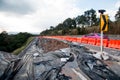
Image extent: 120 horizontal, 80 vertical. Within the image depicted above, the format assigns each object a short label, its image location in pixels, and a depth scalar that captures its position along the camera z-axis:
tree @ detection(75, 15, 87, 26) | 59.32
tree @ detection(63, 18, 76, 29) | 61.13
